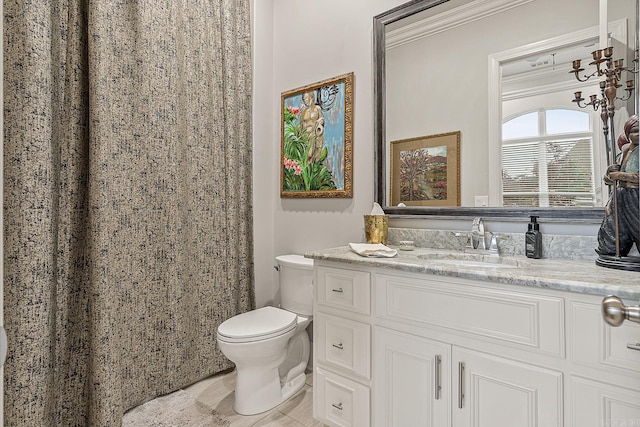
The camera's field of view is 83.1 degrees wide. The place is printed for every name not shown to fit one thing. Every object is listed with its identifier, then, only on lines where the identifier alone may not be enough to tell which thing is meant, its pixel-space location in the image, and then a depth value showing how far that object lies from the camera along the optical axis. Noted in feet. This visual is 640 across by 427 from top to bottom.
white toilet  5.91
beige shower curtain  4.85
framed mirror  4.81
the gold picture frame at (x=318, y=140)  7.21
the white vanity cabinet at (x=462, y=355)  3.44
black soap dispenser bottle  4.92
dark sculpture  3.97
